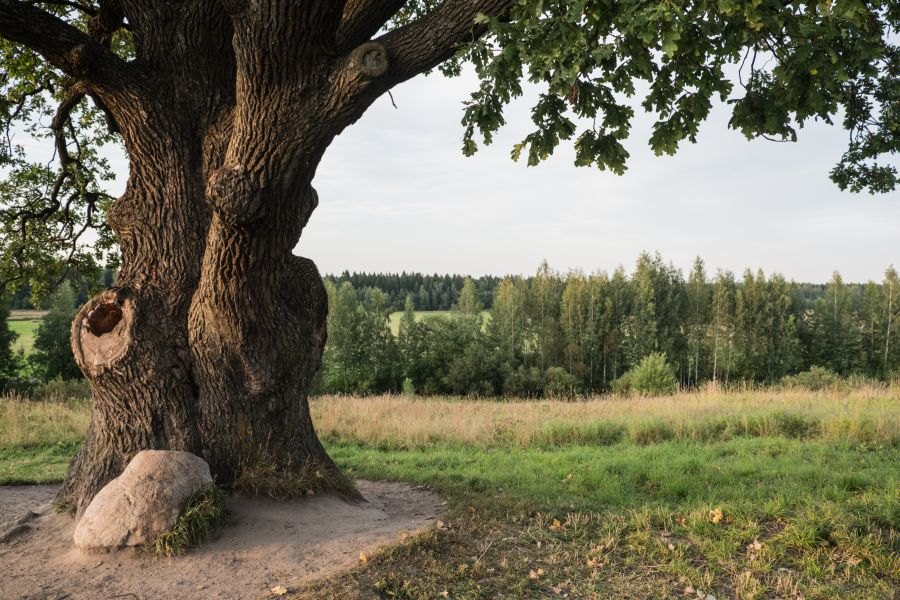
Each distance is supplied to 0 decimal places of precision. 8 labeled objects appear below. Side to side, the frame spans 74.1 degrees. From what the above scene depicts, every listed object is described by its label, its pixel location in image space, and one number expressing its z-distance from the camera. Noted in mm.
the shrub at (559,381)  45594
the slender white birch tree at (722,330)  51781
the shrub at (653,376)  35500
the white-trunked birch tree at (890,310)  51812
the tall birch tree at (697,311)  53000
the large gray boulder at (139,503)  5316
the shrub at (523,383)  46188
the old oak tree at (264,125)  4621
